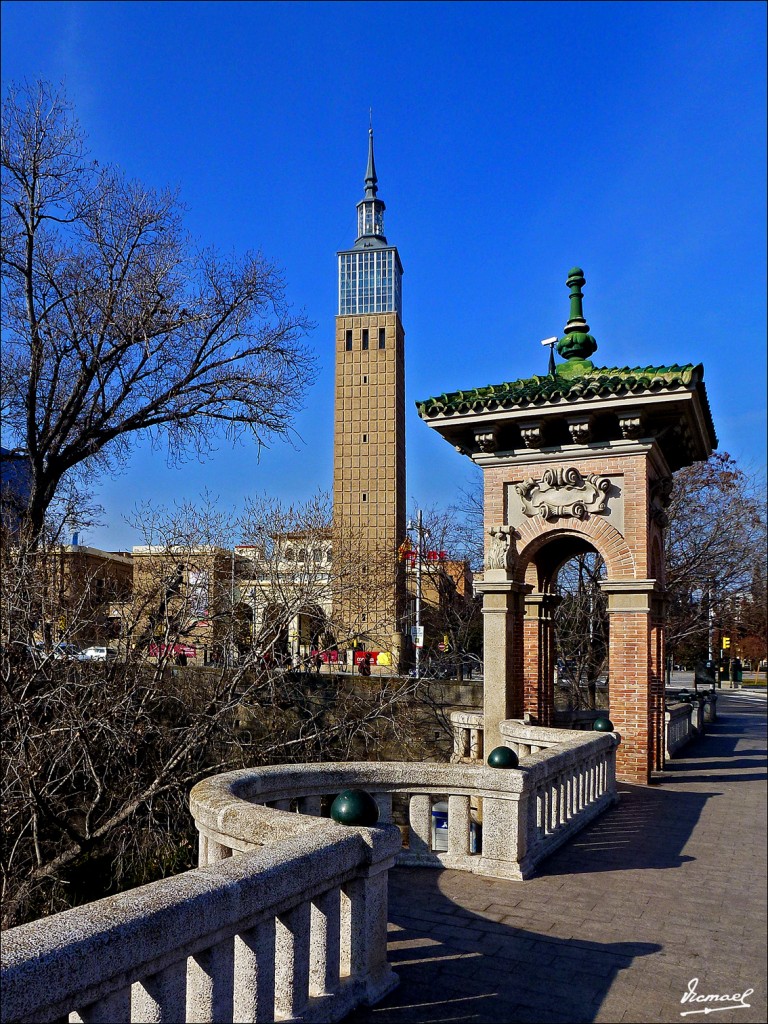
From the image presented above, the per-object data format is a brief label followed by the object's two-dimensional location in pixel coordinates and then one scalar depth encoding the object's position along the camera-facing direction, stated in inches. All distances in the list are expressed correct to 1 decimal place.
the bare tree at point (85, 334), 617.0
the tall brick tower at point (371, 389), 2588.6
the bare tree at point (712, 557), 872.9
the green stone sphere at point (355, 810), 160.3
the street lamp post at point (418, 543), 944.1
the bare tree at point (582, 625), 839.1
